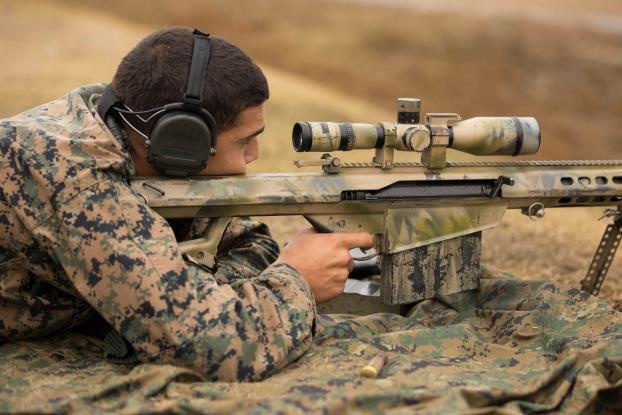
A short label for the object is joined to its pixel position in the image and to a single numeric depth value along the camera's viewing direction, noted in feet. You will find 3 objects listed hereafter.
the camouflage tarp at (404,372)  11.51
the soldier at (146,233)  12.05
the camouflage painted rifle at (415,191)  14.44
